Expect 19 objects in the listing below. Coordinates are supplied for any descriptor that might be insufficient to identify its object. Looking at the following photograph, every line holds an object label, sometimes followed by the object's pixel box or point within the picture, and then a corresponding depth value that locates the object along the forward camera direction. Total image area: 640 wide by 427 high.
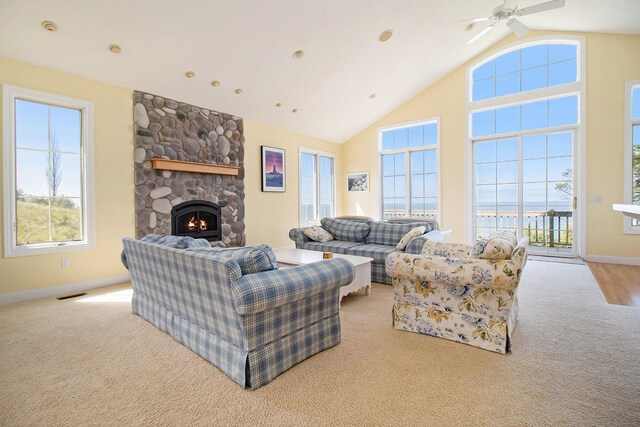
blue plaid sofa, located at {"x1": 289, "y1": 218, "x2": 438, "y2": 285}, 4.17
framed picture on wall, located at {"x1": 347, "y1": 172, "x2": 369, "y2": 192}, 7.80
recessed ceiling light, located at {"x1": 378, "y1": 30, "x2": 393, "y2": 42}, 4.65
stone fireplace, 4.47
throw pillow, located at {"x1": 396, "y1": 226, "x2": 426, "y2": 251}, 4.07
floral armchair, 2.19
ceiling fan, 3.64
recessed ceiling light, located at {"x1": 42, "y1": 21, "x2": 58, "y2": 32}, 3.17
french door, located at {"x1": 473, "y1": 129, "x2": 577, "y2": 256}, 5.63
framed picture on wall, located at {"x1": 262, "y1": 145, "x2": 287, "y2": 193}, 6.16
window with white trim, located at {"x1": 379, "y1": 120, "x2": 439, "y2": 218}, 6.91
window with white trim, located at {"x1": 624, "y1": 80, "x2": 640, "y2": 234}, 4.94
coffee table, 3.39
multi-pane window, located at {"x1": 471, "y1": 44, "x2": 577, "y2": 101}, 5.53
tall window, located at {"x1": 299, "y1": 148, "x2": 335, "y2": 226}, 7.12
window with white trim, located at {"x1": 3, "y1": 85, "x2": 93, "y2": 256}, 3.50
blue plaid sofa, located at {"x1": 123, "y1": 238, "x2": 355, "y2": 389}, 1.81
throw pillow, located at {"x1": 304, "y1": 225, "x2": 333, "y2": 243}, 5.05
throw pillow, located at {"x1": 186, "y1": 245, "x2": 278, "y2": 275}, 1.95
